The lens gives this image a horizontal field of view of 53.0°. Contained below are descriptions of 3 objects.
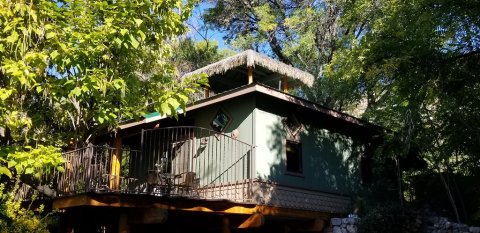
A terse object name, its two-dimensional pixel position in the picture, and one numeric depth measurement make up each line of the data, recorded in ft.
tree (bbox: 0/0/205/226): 22.39
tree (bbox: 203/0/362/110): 71.87
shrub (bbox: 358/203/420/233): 33.34
